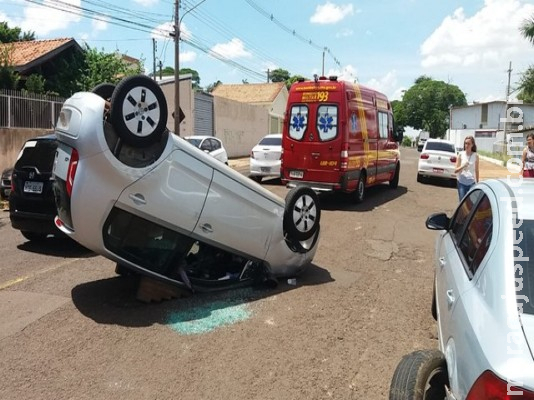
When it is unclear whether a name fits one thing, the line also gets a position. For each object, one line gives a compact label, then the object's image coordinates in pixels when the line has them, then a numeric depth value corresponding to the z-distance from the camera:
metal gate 27.59
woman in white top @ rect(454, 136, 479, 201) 8.72
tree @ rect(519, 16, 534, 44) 22.27
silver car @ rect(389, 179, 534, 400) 1.85
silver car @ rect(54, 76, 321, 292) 4.14
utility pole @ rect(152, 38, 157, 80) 44.17
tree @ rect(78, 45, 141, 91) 23.84
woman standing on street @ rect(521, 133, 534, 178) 9.50
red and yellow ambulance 10.74
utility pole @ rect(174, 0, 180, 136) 21.53
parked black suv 6.66
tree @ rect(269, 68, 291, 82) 92.37
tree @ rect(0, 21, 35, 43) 28.52
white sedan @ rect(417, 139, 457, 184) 16.31
